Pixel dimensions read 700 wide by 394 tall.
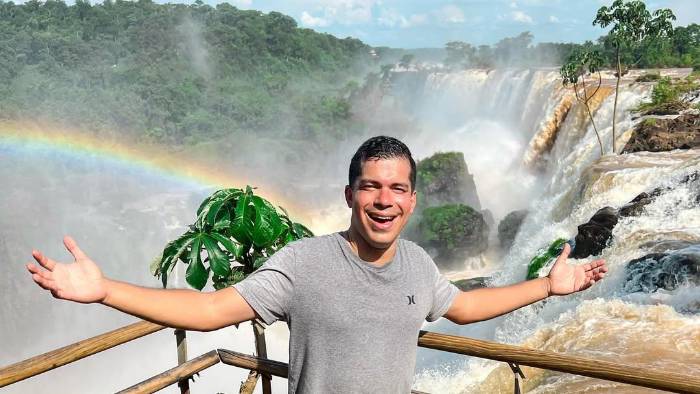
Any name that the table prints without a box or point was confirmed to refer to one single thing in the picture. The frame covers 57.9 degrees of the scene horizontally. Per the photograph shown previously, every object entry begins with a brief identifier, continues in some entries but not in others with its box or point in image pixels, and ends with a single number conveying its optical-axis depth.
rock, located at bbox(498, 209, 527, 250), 16.20
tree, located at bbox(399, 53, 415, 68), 58.52
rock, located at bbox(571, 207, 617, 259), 8.57
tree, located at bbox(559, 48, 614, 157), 14.32
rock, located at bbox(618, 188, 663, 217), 8.95
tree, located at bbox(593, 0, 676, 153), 13.88
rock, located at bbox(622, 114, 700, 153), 12.09
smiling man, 1.51
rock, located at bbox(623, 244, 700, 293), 6.66
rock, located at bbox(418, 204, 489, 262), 17.66
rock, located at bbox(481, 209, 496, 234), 19.41
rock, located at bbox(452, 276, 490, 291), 12.37
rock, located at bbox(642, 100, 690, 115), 13.41
